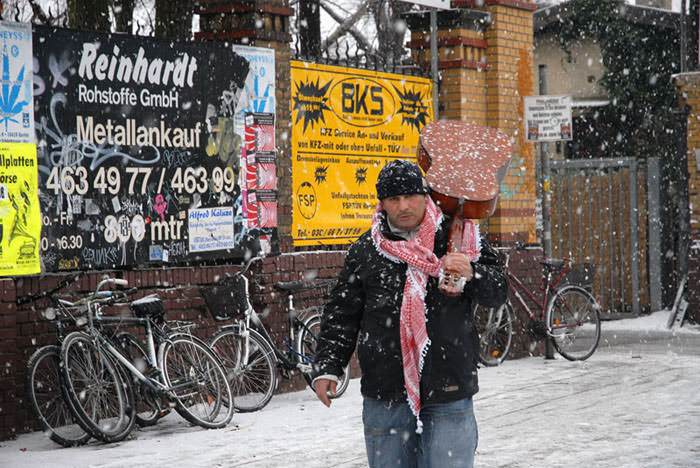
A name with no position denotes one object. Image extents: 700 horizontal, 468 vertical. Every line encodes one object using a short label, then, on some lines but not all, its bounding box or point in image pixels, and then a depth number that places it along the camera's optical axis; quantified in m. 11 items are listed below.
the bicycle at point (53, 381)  16.55
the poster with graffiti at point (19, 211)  17.50
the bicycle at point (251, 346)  19.58
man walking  9.12
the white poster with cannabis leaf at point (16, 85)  17.58
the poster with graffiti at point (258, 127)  21.70
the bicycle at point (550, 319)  25.69
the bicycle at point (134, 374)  16.73
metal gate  35.84
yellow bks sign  23.05
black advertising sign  18.39
